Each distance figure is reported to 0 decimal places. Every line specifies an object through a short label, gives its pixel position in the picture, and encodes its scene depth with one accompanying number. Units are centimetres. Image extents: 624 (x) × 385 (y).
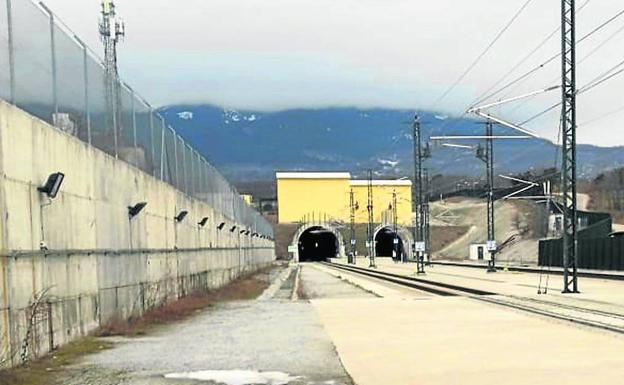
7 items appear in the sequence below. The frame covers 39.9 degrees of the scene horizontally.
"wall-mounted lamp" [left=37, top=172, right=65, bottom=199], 1523
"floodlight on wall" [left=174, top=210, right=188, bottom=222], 3278
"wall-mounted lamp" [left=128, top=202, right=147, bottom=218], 2366
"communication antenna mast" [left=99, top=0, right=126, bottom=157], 12319
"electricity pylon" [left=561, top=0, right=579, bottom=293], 3459
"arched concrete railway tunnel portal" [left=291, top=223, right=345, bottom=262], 15325
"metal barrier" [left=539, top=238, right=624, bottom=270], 5938
